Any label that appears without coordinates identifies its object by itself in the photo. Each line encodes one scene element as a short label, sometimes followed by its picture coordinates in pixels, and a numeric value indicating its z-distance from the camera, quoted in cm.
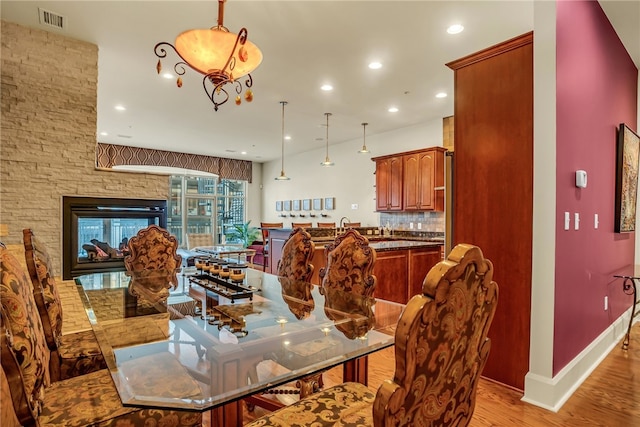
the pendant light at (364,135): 665
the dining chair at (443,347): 77
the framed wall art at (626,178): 318
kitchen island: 395
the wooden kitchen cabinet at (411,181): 597
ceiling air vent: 310
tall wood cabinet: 232
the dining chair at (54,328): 166
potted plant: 1047
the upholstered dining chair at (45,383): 93
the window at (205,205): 1012
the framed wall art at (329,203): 863
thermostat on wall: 237
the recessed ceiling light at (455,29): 327
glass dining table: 113
